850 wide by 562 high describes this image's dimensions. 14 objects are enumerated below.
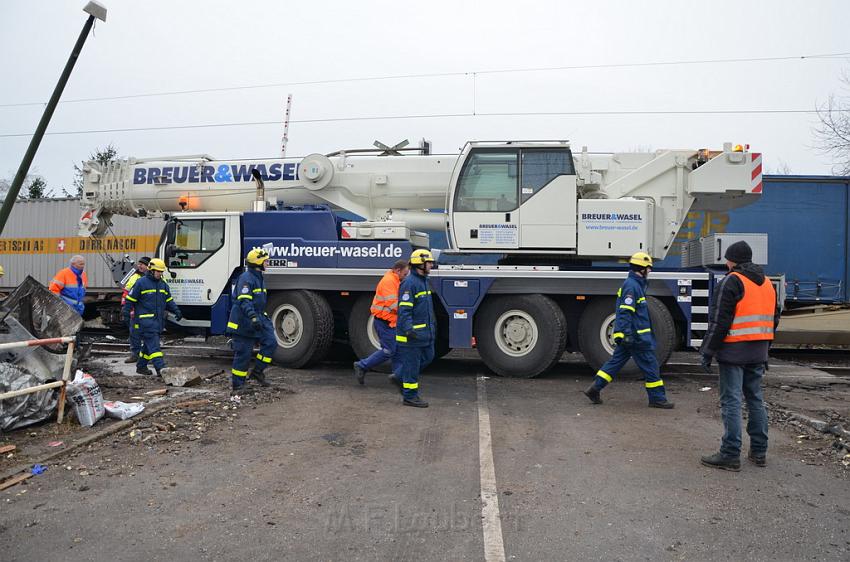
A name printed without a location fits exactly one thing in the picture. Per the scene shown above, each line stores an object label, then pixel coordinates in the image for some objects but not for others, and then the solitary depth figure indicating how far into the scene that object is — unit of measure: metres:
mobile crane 9.38
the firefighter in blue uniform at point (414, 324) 7.67
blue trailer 13.10
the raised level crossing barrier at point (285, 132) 14.30
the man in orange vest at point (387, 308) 8.45
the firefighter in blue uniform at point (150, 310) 9.21
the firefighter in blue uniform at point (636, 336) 7.50
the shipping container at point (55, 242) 17.19
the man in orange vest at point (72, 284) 10.69
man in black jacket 5.33
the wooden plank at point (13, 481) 4.82
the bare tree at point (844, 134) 19.75
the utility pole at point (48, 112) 6.92
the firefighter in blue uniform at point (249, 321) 8.16
